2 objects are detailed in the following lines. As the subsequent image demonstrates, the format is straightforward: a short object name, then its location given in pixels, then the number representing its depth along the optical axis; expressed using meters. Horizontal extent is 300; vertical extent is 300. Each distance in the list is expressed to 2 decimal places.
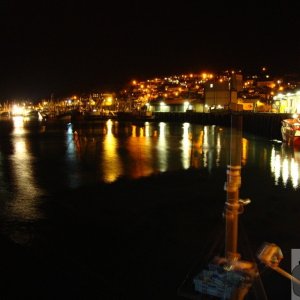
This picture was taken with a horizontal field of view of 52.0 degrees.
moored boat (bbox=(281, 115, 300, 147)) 18.41
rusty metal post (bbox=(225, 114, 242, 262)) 3.55
